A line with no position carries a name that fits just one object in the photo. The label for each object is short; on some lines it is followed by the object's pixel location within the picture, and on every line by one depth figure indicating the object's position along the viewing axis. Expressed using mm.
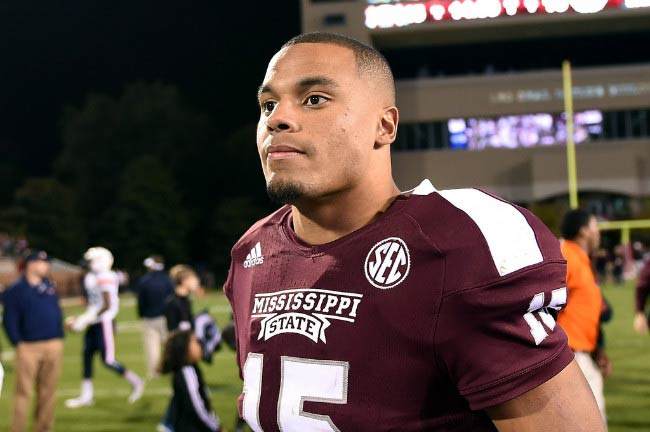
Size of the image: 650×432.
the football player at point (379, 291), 1463
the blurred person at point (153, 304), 10148
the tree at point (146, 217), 45656
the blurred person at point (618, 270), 27297
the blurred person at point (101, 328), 8938
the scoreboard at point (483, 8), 39812
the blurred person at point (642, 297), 6555
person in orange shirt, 5020
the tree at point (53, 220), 47281
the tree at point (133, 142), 49125
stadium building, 39750
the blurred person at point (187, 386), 5297
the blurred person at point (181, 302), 8312
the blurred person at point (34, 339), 7016
